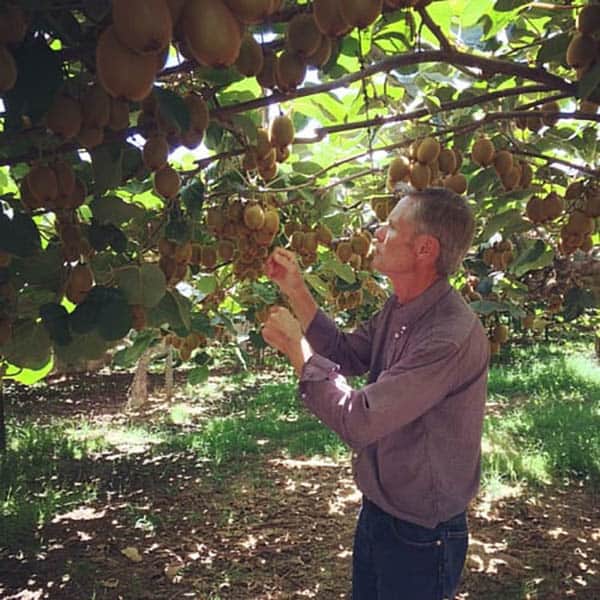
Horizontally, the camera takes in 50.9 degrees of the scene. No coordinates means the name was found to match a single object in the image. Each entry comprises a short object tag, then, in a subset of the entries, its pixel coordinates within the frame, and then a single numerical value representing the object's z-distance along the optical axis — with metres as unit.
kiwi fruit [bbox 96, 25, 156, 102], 0.70
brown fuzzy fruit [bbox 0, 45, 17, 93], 0.73
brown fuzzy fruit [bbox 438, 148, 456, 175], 1.77
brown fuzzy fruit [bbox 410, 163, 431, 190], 1.74
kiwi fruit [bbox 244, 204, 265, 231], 1.85
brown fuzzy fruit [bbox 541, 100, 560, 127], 1.41
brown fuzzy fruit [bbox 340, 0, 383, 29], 0.74
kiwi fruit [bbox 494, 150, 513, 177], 1.73
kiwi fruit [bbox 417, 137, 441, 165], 1.71
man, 1.41
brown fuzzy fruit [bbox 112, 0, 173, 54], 0.64
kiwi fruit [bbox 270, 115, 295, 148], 1.48
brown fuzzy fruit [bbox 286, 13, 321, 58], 0.90
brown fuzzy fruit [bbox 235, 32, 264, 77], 0.96
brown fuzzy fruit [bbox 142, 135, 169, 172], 1.08
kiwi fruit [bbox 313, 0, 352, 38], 0.79
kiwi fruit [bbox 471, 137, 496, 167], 1.75
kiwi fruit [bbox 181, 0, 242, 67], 0.67
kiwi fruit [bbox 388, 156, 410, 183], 1.83
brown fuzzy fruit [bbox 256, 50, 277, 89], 1.03
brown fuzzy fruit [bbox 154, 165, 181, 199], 1.21
